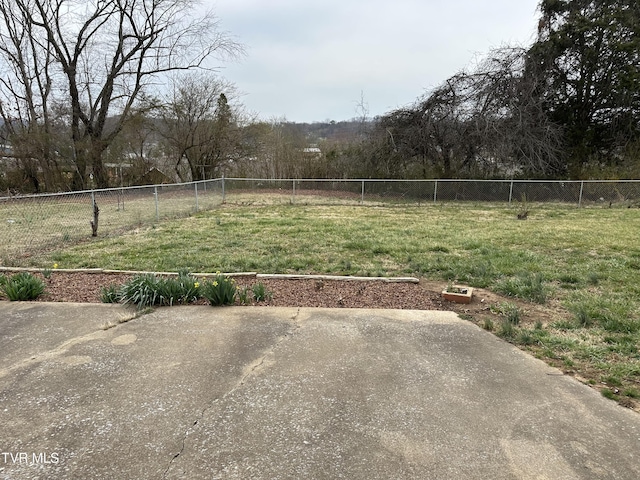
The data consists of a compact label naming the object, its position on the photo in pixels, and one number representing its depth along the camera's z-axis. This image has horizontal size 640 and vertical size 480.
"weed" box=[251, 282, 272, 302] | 4.37
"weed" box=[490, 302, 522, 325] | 3.79
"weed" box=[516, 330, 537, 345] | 3.33
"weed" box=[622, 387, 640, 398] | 2.52
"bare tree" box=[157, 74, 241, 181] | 22.95
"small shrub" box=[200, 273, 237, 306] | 4.18
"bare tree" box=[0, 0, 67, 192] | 19.53
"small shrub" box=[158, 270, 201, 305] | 4.22
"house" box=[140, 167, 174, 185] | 22.91
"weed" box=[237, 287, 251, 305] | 4.28
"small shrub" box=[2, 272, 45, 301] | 4.36
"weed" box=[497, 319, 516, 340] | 3.46
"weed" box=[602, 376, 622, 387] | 2.67
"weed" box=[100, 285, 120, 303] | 4.29
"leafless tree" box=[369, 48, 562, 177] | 16.77
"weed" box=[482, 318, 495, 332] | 3.64
